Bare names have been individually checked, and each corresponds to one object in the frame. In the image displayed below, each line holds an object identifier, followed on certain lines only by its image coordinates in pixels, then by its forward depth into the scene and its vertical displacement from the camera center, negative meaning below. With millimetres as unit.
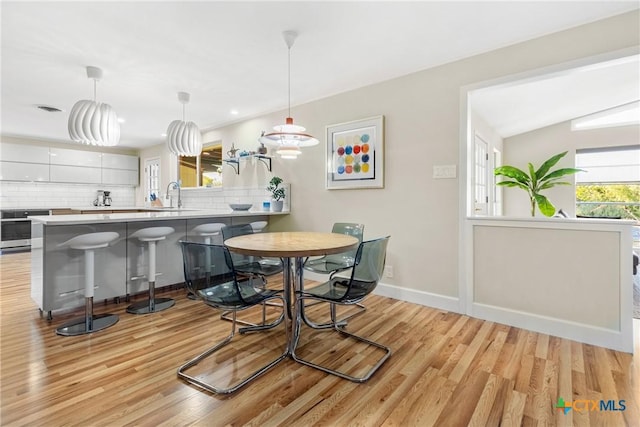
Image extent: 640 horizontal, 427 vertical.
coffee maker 6925 +327
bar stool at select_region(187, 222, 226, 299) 3498 -188
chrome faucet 5801 +530
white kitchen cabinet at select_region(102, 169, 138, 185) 6992 +898
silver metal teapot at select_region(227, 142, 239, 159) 4793 +998
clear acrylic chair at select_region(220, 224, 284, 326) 2635 -474
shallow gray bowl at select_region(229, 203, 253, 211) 4388 +105
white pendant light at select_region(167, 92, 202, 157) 3549 +914
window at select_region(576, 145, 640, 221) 5660 +623
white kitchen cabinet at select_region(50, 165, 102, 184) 6363 +877
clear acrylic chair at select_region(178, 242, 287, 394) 1812 -419
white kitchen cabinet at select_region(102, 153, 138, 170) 6977 +1263
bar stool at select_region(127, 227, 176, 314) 2885 -496
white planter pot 4152 +128
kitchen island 2596 -439
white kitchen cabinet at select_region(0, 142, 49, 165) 5781 +1219
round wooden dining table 1814 -213
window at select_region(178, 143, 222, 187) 5379 +867
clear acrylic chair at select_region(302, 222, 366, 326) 2676 -459
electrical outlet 3275 -627
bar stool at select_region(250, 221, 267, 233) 3847 -154
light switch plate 2830 +415
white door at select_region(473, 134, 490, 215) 4100 +591
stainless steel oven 5655 -277
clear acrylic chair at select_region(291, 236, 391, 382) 1854 -504
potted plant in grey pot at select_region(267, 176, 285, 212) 4148 +253
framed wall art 3320 +707
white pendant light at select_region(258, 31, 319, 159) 2285 +613
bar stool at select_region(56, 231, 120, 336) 2402 -594
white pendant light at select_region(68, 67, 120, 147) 2863 +898
